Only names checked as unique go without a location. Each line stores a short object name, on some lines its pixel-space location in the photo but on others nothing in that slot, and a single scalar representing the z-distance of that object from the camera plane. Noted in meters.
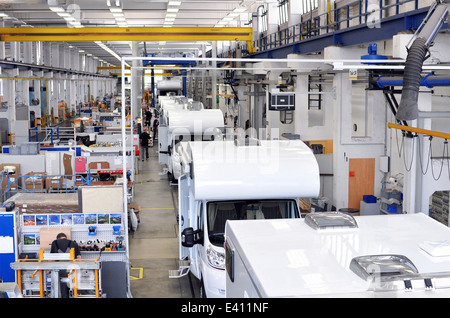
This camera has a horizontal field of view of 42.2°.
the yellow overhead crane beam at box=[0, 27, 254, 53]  26.48
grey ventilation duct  5.19
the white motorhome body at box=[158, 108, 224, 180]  19.56
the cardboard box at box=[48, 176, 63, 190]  17.23
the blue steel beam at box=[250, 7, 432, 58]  10.93
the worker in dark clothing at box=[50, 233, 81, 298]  9.68
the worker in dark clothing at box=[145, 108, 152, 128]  39.29
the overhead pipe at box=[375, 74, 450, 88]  9.70
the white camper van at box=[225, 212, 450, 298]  3.52
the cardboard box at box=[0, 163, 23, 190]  17.28
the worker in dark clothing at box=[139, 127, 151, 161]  27.53
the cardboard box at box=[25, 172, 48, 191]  16.98
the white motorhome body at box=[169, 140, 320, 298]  8.35
